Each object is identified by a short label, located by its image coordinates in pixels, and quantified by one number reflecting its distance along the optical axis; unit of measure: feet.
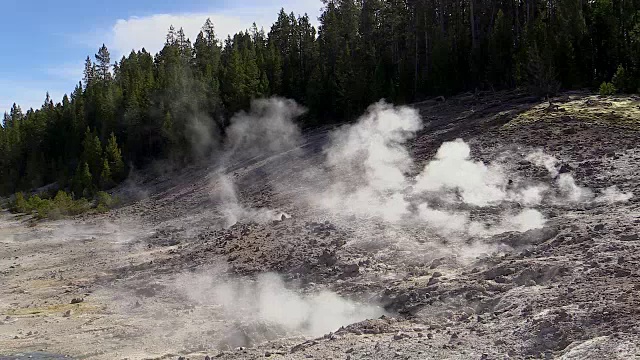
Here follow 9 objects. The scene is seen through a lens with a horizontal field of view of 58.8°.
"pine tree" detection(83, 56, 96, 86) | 242.25
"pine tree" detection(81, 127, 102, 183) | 148.25
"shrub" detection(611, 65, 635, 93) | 85.40
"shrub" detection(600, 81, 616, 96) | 83.87
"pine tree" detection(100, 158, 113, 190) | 141.38
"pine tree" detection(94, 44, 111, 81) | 238.07
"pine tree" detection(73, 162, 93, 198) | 137.80
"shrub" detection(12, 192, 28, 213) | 125.18
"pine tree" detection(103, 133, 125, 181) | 146.20
